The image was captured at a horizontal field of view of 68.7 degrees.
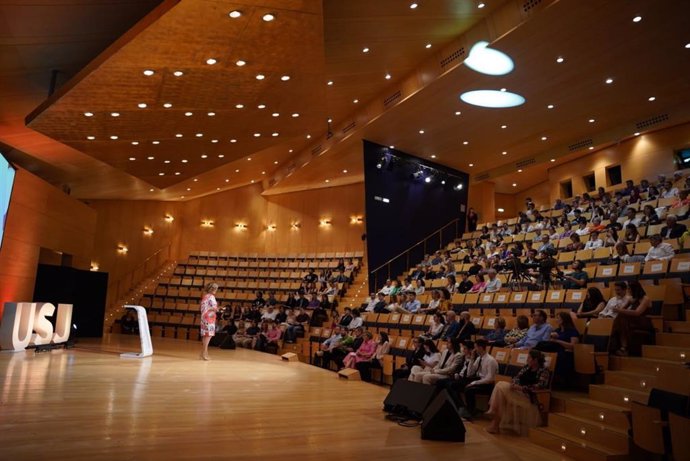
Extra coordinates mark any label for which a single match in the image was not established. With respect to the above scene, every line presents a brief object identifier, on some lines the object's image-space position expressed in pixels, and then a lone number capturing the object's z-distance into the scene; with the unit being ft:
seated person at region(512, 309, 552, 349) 17.97
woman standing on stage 26.99
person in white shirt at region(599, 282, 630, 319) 18.11
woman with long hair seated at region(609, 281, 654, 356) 16.98
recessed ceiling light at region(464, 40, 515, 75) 29.99
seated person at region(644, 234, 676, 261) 21.97
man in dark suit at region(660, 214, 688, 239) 24.63
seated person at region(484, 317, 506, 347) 20.55
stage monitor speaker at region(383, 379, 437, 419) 13.85
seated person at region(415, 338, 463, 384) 18.11
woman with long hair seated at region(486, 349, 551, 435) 14.53
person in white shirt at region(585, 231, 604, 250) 28.63
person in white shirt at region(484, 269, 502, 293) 28.25
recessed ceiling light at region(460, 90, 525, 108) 35.17
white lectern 26.68
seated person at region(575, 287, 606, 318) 19.40
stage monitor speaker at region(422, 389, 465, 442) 12.23
